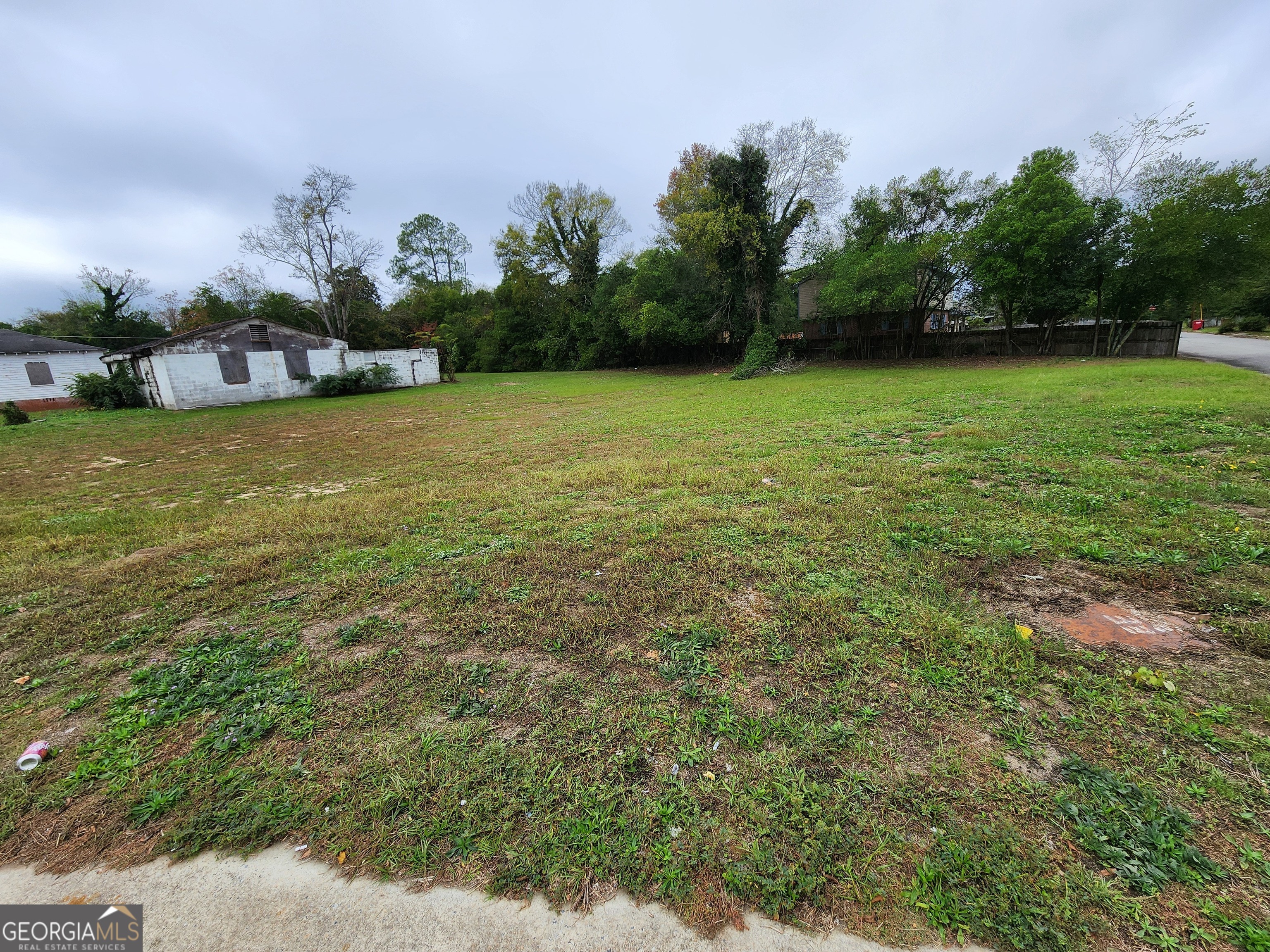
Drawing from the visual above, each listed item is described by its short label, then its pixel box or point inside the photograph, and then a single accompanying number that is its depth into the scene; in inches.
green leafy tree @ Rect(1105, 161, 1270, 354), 534.6
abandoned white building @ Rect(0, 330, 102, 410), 759.7
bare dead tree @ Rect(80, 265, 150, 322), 1220.5
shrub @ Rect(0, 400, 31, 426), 589.0
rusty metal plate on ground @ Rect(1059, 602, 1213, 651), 88.4
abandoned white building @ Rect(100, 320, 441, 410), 717.3
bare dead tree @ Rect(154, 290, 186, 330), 1540.4
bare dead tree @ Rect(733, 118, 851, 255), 816.9
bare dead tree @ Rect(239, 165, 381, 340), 1110.4
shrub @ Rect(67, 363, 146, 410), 730.8
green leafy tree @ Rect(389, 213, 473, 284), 1828.2
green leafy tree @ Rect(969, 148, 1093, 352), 597.0
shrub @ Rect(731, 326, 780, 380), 788.6
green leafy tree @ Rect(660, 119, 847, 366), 757.9
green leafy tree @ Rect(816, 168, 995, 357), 682.8
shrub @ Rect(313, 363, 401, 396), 848.9
